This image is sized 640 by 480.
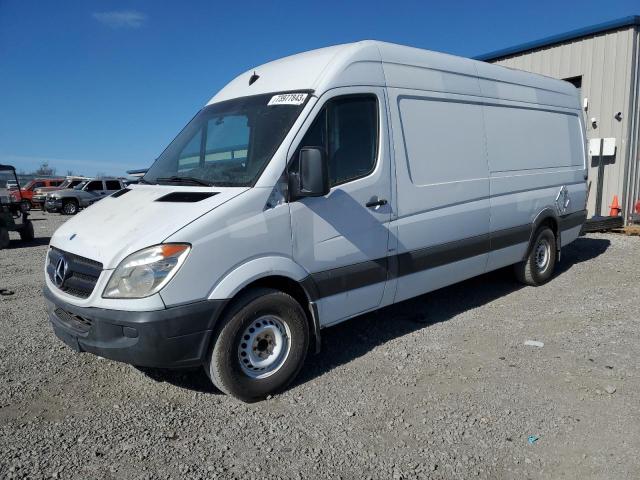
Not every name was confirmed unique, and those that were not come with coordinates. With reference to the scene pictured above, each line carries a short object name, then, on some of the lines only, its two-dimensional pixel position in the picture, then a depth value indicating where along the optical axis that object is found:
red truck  28.02
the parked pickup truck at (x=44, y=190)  27.39
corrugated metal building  11.41
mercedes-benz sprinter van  3.32
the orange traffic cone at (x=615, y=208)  11.65
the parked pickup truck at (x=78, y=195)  23.92
